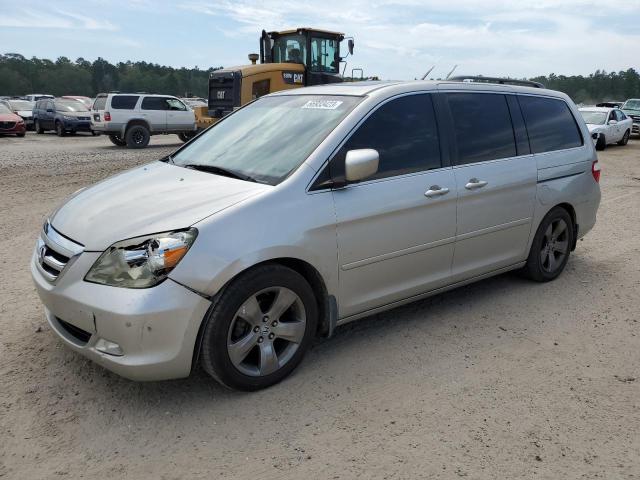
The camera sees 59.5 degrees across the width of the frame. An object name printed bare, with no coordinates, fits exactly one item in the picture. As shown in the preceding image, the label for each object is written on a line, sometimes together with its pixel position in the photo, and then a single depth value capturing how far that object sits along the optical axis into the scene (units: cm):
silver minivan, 296
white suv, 1895
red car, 2245
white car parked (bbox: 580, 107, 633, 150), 1984
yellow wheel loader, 1572
